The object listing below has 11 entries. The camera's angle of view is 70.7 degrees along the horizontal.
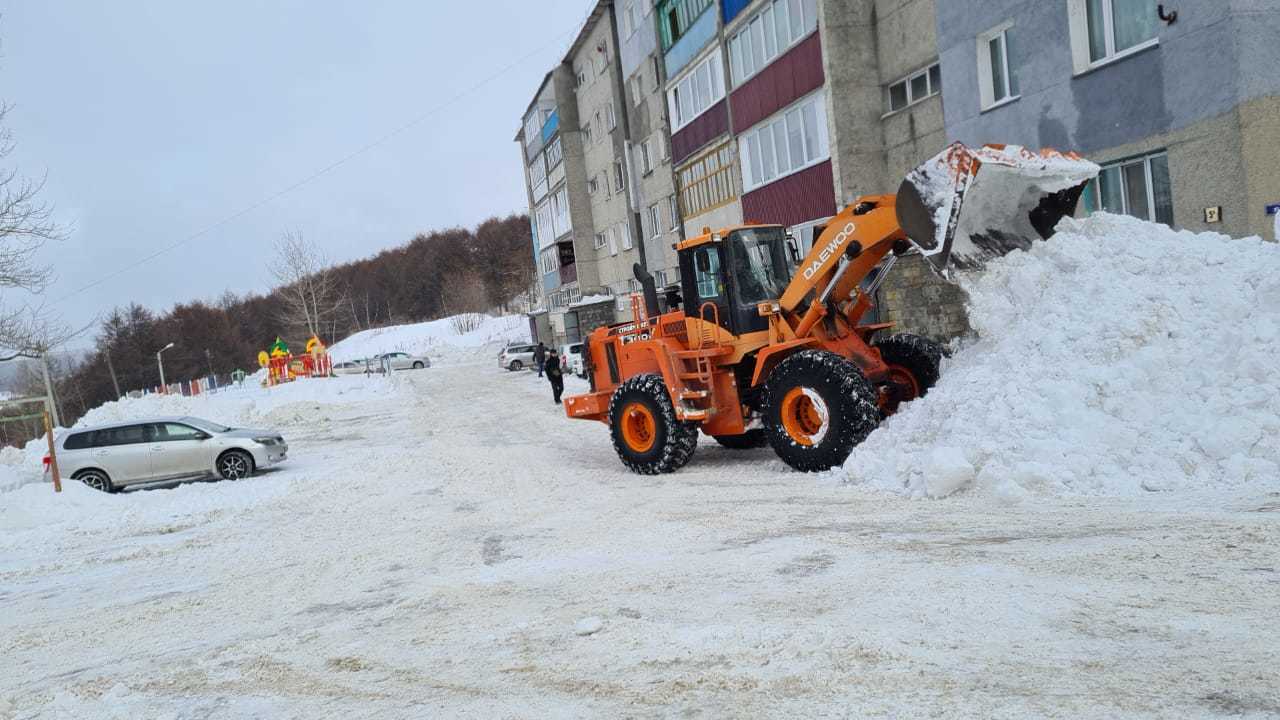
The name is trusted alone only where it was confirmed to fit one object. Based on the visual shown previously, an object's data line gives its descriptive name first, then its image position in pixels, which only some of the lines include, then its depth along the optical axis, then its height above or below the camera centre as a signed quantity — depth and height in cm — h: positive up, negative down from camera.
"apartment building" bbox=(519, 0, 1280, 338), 1123 +298
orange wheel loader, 920 -28
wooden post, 1429 -111
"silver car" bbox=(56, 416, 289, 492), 1622 -137
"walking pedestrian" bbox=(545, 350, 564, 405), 2417 -129
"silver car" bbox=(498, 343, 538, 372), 4638 -135
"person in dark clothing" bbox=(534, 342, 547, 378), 3397 -108
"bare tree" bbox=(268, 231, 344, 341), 5716 +419
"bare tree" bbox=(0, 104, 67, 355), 1588 +119
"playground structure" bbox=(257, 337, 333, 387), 4353 -20
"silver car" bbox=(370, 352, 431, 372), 6378 -118
